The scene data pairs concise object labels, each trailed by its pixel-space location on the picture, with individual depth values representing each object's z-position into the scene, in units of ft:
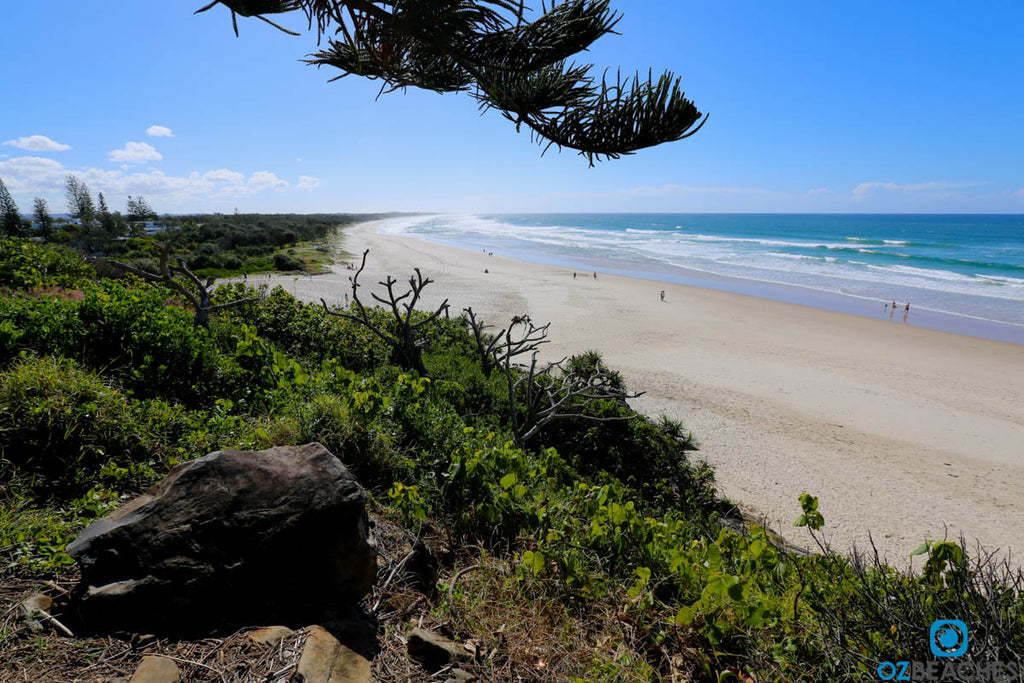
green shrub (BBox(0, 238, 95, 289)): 24.08
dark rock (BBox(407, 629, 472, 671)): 6.47
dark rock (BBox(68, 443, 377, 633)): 6.05
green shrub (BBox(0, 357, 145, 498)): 9.12
